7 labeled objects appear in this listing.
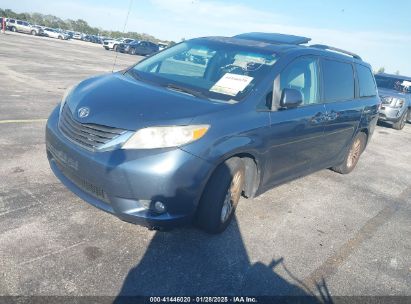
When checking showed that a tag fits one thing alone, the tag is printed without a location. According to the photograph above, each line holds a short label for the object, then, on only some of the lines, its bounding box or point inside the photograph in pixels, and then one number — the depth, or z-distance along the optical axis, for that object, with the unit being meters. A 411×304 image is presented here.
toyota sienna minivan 2.86
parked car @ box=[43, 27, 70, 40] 47.62
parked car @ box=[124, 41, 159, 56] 36.03
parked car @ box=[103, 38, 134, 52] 37.34
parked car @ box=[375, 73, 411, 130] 12.05
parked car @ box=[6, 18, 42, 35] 43.28
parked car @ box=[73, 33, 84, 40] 57.97
